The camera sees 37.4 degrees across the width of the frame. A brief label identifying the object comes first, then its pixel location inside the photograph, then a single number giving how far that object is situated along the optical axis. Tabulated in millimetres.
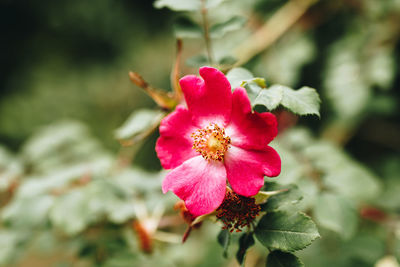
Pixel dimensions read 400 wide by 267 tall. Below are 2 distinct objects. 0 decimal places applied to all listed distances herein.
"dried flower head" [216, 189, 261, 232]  219
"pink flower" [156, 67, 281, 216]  217
